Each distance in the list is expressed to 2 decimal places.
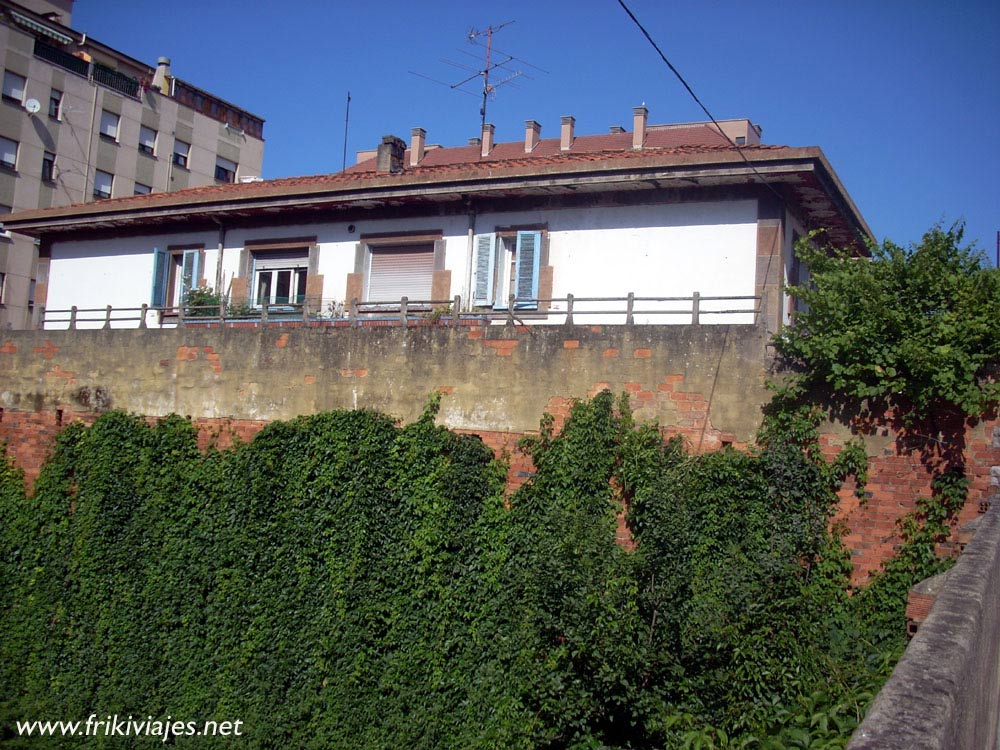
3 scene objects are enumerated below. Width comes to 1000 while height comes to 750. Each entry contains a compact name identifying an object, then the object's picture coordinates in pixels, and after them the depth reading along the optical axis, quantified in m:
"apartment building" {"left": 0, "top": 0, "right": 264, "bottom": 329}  28.42
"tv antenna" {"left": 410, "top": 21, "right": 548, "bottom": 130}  22.22
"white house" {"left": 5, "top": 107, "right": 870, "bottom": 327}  11.95
